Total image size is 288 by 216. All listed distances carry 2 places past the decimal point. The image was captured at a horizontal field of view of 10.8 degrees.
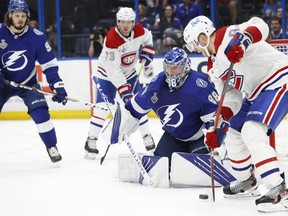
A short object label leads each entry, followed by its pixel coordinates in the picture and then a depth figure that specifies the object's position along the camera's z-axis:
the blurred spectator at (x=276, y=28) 15.57
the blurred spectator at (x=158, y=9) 16.44
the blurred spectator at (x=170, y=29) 16.30
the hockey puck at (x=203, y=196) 7.69
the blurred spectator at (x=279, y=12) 15.63
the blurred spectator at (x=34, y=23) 16.92
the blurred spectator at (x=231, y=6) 16.01
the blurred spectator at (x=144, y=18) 16.41
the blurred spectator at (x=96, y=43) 16.66
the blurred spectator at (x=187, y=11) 16.18
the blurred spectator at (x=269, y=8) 15.71
